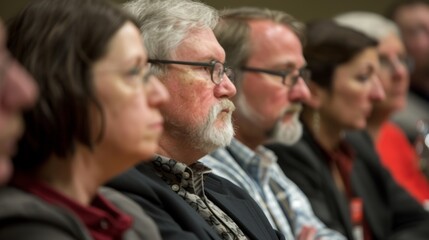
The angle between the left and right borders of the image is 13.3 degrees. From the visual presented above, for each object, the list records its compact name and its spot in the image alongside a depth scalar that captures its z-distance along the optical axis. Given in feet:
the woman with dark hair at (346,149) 24.04
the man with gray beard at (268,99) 20.91
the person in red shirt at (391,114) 29.68
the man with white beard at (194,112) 15.51
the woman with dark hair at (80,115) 11.34
